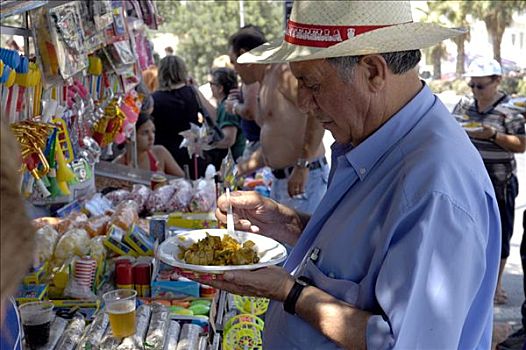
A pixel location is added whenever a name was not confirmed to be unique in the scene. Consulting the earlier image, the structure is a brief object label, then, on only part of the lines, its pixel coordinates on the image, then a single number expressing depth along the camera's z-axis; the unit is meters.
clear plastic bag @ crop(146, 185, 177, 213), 4.24
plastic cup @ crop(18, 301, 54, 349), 2.23
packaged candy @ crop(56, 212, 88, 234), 3.34
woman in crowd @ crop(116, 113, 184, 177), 5.69
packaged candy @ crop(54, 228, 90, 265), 2.98
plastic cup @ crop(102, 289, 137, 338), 2.25
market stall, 2.38
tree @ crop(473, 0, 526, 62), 26.56
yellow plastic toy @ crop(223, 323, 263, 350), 2.80
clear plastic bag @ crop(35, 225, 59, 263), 2.93
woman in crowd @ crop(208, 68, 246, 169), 6.85
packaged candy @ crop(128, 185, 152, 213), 4.27
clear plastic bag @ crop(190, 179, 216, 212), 4.17
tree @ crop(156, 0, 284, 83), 31.47
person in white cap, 5.71
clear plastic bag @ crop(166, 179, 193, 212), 4.22
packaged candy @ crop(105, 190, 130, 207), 4.37
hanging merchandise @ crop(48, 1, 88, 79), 3.50
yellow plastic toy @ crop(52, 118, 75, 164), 3.36
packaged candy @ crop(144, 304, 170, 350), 2.25
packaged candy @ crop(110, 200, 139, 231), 3.37
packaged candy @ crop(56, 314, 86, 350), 2.25
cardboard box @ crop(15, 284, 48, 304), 2.54
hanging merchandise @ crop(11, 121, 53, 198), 2.95
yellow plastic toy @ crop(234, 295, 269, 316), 3.11
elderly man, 1.58
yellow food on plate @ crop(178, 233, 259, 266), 2.05
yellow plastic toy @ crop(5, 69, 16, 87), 2.87
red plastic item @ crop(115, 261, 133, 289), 2.86
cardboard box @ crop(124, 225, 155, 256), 3.08
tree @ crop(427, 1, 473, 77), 28.03
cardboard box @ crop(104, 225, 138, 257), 3.09
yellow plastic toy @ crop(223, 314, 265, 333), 2.87
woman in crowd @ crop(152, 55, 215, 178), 6.77
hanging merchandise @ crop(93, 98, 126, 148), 4.50
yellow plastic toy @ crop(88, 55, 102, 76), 4.42
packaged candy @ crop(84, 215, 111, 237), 3.33
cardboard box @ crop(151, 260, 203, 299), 2.81
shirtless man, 4.51
